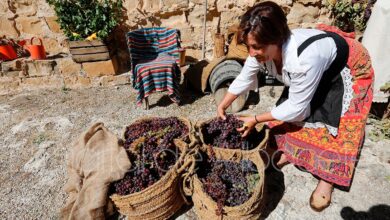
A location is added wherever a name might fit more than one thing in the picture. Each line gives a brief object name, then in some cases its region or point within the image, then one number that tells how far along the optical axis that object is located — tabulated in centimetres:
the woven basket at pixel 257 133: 196
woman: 167
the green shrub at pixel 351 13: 407
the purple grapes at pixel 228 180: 179
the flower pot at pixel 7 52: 434
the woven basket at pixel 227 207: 172
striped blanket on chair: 364
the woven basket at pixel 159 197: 174
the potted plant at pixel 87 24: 418
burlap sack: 177
